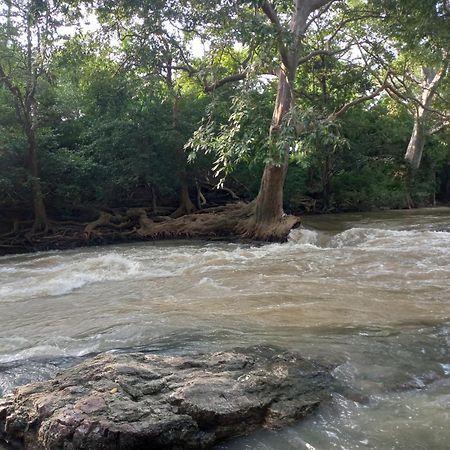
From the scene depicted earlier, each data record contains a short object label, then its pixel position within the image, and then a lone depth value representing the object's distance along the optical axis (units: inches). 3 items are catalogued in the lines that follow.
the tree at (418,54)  417.1
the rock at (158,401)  109.0
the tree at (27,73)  531.2
